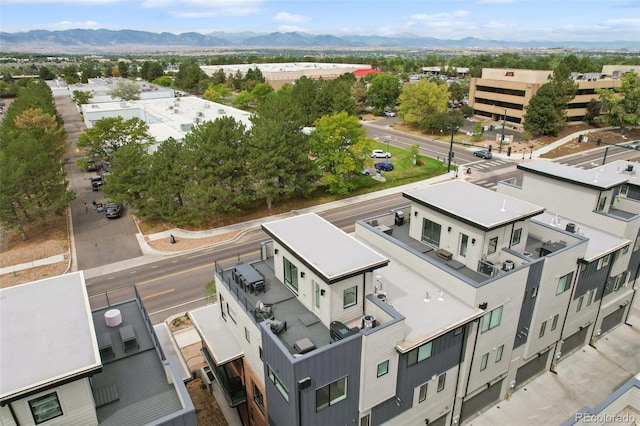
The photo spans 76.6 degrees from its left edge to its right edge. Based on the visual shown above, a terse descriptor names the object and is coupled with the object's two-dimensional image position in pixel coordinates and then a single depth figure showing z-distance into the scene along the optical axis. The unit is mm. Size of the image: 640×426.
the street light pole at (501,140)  87038
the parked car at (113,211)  54781
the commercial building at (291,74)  171375
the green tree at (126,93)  116625
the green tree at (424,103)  100188
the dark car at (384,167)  74688
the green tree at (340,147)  58875
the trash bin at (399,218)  30344
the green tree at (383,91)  124875
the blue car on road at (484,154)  82438
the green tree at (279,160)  50938
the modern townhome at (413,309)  18188
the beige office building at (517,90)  99875
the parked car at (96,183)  65938
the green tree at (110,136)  65375
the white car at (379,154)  82750
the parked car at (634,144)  88094
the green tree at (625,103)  92062
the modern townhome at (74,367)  14203
